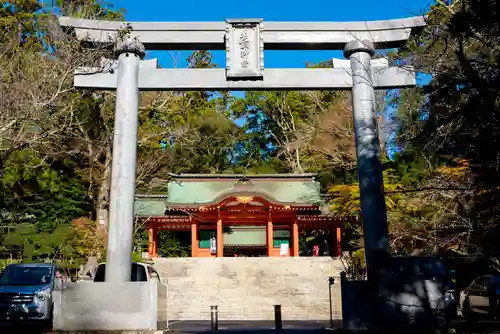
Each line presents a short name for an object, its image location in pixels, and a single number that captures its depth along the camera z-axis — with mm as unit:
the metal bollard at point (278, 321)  11348
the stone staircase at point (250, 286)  17812
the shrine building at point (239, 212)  26031
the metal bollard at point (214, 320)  11602
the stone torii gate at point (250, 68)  8961
